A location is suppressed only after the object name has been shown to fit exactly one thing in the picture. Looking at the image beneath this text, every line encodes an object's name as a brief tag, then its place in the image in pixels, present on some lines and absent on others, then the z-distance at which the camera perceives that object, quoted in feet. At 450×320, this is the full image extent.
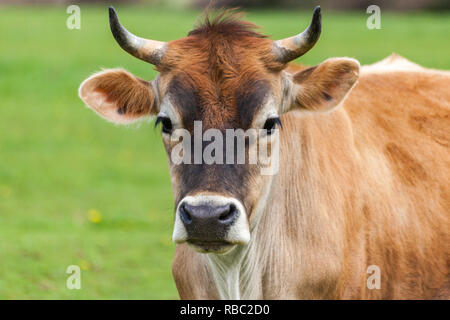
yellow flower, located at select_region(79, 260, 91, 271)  34.49
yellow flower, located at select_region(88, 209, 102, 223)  42.99
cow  19.56
